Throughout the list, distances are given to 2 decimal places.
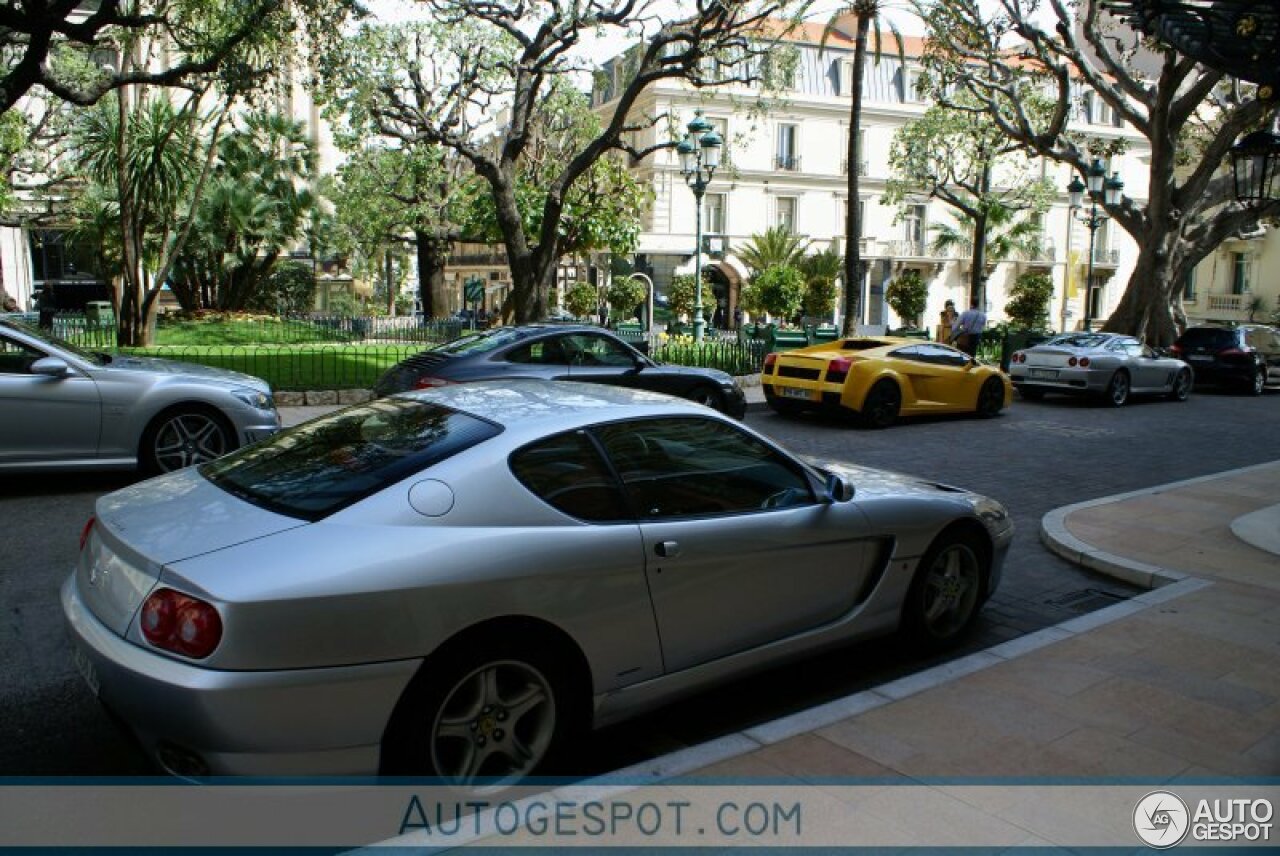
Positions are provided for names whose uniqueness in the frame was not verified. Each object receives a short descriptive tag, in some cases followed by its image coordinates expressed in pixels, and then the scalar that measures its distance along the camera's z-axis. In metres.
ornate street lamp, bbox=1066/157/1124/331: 22.84
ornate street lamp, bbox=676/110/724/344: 19.98
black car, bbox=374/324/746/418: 10.52
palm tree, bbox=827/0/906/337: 18.48
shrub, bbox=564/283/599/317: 37.25
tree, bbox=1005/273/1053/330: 30.61
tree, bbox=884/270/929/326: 34.28
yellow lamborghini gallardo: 13.09
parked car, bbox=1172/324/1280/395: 19.80
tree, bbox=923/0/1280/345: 20.33
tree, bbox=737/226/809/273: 45.94
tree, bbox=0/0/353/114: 11.99
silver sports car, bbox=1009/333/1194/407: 16.61
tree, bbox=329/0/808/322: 17.25
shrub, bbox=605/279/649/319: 34.91
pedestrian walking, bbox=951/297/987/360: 20.23
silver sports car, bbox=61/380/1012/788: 2.90
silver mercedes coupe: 7.54
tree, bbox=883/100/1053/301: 30.29
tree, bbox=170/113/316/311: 26.89
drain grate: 5.96
